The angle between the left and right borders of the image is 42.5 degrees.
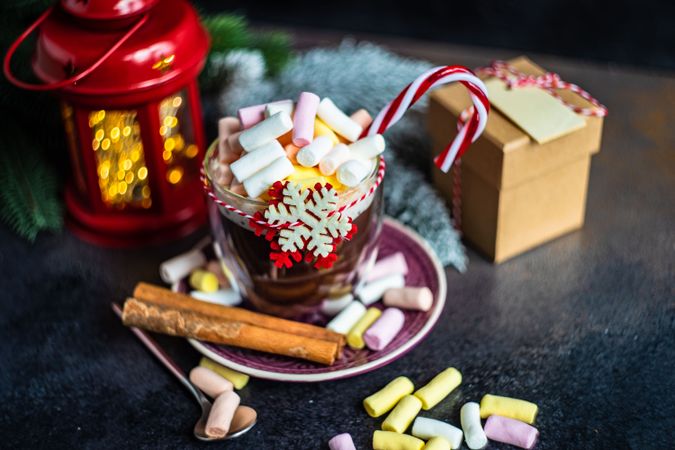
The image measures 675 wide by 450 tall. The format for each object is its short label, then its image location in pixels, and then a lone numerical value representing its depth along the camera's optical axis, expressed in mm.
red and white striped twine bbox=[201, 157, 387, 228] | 929
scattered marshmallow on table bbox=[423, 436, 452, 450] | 891
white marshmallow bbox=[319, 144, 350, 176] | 951
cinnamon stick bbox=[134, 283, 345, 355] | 1019
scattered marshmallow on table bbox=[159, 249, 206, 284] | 1123
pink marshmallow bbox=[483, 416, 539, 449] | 901
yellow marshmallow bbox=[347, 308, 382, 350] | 1021
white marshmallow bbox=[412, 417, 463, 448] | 907
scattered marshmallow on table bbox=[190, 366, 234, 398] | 978
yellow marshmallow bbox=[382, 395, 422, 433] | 926
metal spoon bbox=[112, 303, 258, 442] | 927
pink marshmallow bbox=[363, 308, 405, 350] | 1009
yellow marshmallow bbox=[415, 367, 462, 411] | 956
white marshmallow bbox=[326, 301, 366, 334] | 1046
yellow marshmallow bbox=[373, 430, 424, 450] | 901
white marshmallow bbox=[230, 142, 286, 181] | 941
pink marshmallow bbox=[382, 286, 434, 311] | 1056
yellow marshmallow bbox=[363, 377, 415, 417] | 949
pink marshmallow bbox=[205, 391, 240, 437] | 921
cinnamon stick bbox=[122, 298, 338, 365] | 985
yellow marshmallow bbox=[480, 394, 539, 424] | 931
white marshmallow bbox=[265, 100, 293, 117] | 997
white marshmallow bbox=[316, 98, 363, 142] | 999
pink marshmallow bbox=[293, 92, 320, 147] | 968
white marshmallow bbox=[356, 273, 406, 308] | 1094
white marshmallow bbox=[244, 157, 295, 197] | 927
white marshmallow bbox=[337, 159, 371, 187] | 939
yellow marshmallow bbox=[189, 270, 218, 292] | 1105
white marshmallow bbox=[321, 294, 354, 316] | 1074
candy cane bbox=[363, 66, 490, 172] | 976
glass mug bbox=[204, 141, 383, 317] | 988
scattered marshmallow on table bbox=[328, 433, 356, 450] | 904
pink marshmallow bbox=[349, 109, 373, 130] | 1043
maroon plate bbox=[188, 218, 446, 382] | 970
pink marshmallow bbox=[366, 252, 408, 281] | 1128
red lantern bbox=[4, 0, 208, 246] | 1057
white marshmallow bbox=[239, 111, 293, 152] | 952
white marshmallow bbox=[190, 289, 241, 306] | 1090
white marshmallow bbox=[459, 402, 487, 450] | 906
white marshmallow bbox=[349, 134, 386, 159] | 967
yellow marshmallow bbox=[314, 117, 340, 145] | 992
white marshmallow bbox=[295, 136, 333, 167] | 949
